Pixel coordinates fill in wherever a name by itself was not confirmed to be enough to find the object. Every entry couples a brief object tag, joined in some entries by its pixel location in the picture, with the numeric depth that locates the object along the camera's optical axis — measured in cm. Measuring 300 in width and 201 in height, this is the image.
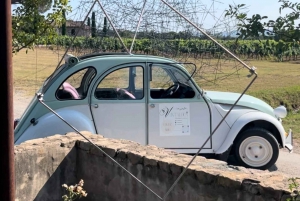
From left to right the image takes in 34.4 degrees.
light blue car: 716
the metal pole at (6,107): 222
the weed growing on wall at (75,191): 364
